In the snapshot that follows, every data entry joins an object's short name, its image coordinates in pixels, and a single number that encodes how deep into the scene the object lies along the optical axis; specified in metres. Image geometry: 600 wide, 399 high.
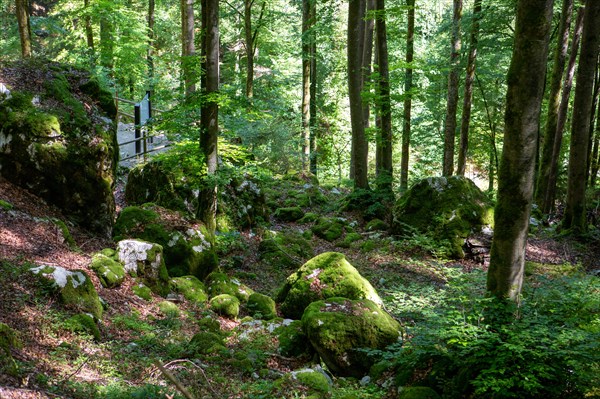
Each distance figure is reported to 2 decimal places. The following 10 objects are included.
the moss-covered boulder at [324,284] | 7.28
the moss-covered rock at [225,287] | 7.87
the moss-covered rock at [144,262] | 6.99
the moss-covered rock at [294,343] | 6.15
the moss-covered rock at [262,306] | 7.31
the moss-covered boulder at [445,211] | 10.60
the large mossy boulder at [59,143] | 7.25
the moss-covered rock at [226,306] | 7.15
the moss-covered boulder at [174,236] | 8.19
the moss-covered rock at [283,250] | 10.16
